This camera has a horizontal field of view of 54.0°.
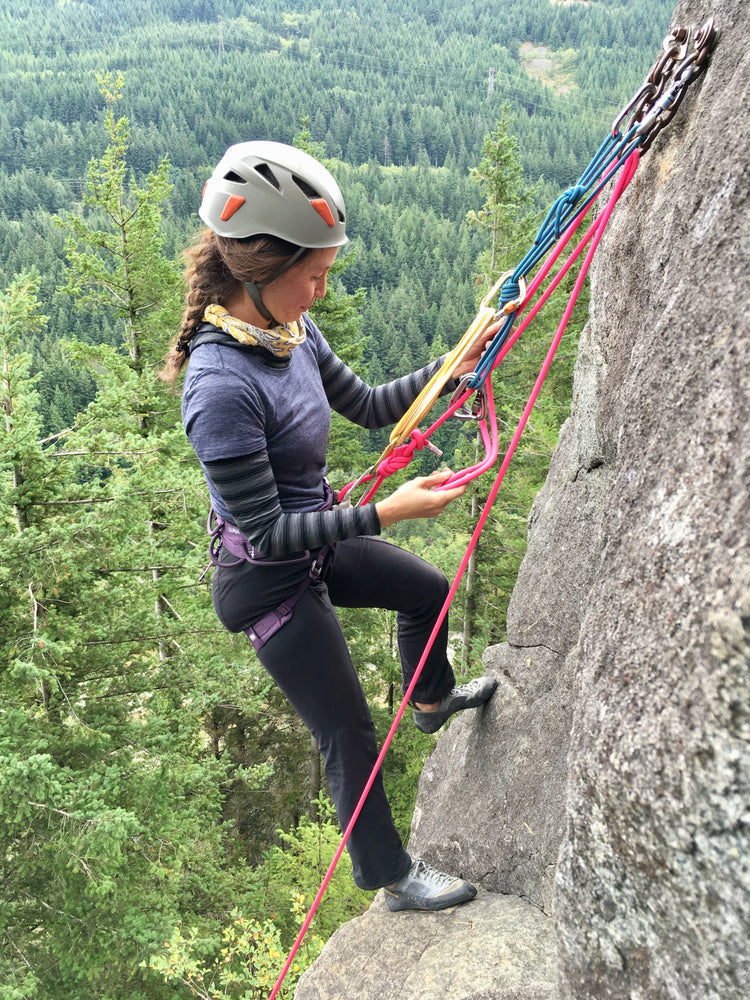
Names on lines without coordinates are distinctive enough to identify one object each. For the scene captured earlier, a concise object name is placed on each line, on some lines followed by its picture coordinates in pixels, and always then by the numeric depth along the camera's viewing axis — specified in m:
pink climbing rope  2.59
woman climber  2.52
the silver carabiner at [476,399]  3.02
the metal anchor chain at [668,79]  2.33
